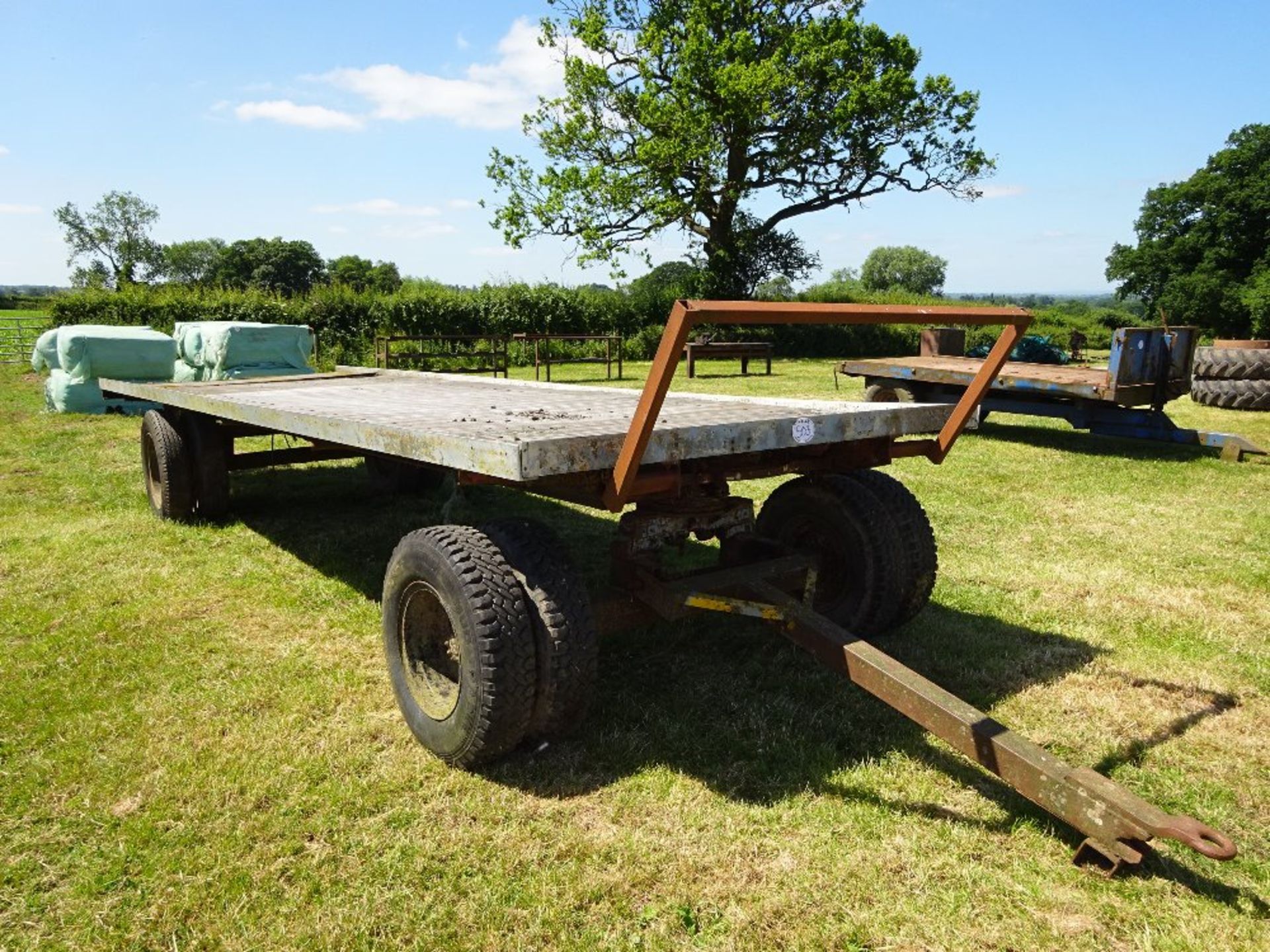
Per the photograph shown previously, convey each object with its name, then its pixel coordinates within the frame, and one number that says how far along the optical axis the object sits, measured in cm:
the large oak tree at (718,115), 2458
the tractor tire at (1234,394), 1220
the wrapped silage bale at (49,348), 1187
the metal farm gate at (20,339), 2081
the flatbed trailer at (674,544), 218
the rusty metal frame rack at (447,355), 1611
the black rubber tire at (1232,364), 1221
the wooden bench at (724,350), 1686
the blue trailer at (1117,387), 816
